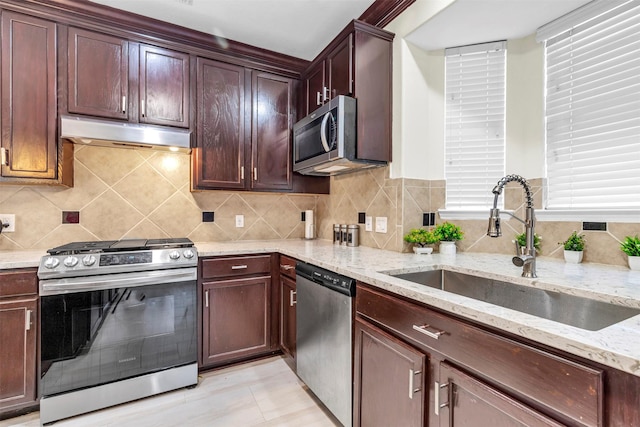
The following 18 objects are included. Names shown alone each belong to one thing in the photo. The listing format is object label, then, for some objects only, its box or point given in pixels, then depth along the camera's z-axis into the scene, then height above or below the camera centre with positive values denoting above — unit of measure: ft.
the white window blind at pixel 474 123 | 6.63 +2.05
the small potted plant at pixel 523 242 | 5.86 -0.56
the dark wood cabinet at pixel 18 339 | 5.52 -2.36
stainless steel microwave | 6.54 +1.74
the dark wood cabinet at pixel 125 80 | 6.73 +3.13
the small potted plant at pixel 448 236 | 6.61 -0.50
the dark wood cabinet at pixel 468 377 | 2.28 -1.58
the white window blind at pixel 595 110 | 4.90 +1.83
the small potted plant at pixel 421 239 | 6.48 -0.56
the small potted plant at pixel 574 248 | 5.24 -0.60
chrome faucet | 4.36 -0.25
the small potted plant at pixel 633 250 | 4.62 -0.57
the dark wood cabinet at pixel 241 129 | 7.98 +2.34
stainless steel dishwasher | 5.04 -2.30
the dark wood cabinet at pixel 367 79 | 6.68 +3.07
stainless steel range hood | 6.50 +1.78
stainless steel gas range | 5.66 -2.25
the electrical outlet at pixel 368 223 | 7.69 -0.26
